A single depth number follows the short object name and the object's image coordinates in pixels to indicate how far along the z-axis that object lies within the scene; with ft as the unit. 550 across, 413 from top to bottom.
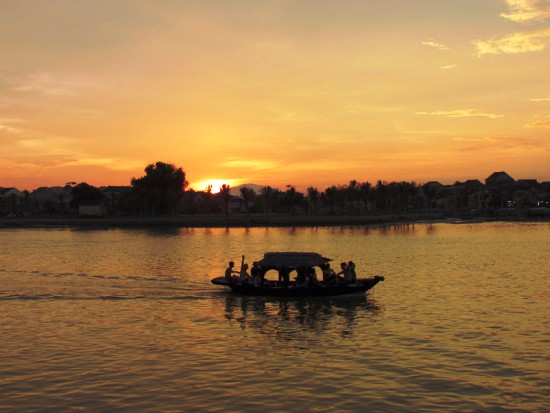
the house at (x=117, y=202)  644.27
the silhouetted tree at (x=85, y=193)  631.56
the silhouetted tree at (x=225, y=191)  641.40
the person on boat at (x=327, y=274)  115.34
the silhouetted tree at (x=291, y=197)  654.28
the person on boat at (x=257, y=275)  114.42
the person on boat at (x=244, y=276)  116.92
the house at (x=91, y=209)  614.17
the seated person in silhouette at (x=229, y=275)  117.80
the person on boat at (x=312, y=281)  111.24
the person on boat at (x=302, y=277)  112.37
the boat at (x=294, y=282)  110.52
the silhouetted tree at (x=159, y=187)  591.90
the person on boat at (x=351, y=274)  112.78
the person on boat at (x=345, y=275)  112.82
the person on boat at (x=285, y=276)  114.11
